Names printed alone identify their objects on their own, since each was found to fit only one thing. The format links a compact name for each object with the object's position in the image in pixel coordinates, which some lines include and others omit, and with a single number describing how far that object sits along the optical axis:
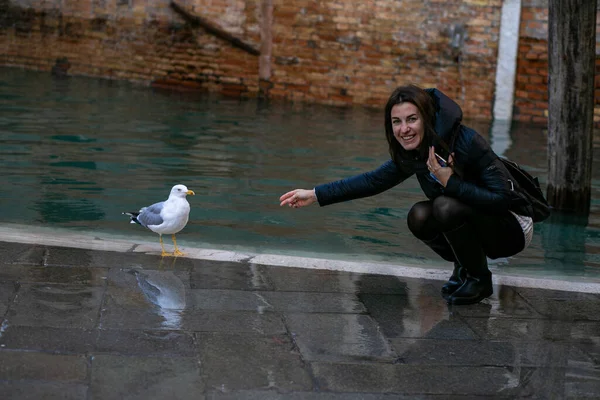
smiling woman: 4.42
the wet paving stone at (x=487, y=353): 3.80
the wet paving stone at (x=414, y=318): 4.14
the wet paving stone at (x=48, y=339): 3.57
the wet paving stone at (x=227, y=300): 4.29
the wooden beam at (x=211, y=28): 15.17
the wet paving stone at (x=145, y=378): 3.24
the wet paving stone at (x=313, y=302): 4.35
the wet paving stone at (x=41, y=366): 3.31
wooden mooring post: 7.30
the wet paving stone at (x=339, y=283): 4.70
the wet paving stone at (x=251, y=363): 3.41
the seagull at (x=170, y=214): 5.36
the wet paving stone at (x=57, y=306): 3.87
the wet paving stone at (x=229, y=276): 4.63
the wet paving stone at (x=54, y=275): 4.44
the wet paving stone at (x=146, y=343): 3.62
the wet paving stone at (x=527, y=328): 4.17
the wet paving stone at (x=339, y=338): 3.78
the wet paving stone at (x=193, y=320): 3.94
